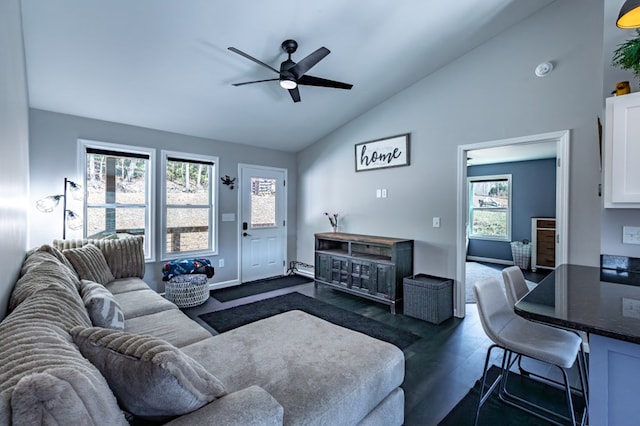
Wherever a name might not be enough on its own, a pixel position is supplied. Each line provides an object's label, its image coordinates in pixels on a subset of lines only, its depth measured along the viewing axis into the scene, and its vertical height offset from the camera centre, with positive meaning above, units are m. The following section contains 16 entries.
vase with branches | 4.91 -0.20
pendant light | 1.49 +1.02
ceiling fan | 2.58 +1.30
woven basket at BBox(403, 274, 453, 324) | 3.29 -1.04
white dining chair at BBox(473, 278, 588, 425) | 1.56 -0.76
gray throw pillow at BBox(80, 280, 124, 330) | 1.61 -0.57
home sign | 4.05 +0.83
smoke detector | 2.88 +1.40
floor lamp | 3.05 +0.05
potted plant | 1.76 +0.95
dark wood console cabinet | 3.70 -0.77
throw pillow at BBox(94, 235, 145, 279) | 3.25 -0.53
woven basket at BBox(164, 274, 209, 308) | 3.70 -1.04
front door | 5.03 -0.22
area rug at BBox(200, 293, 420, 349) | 3.03 -1.28
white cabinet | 1.85 +0.37
